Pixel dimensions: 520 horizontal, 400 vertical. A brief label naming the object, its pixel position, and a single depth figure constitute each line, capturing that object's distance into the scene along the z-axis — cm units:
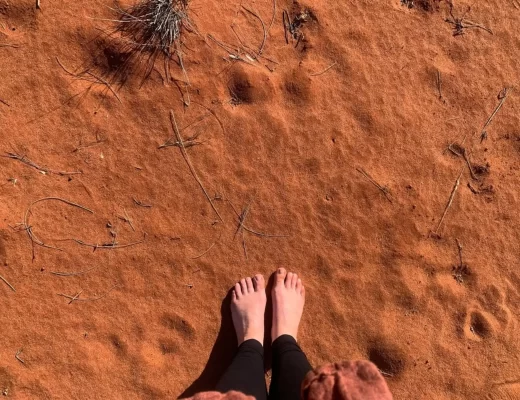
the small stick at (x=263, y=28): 245
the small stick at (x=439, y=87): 253
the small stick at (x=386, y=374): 247
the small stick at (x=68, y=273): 236
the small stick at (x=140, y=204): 240
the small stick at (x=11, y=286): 235
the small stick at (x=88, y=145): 238
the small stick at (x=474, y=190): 253
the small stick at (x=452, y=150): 252
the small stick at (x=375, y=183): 249
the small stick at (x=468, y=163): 252
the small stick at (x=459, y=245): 251
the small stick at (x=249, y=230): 244
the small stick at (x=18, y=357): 235
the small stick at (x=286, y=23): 247
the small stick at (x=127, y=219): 239
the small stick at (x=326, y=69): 247
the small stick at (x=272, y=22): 246
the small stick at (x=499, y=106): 254
